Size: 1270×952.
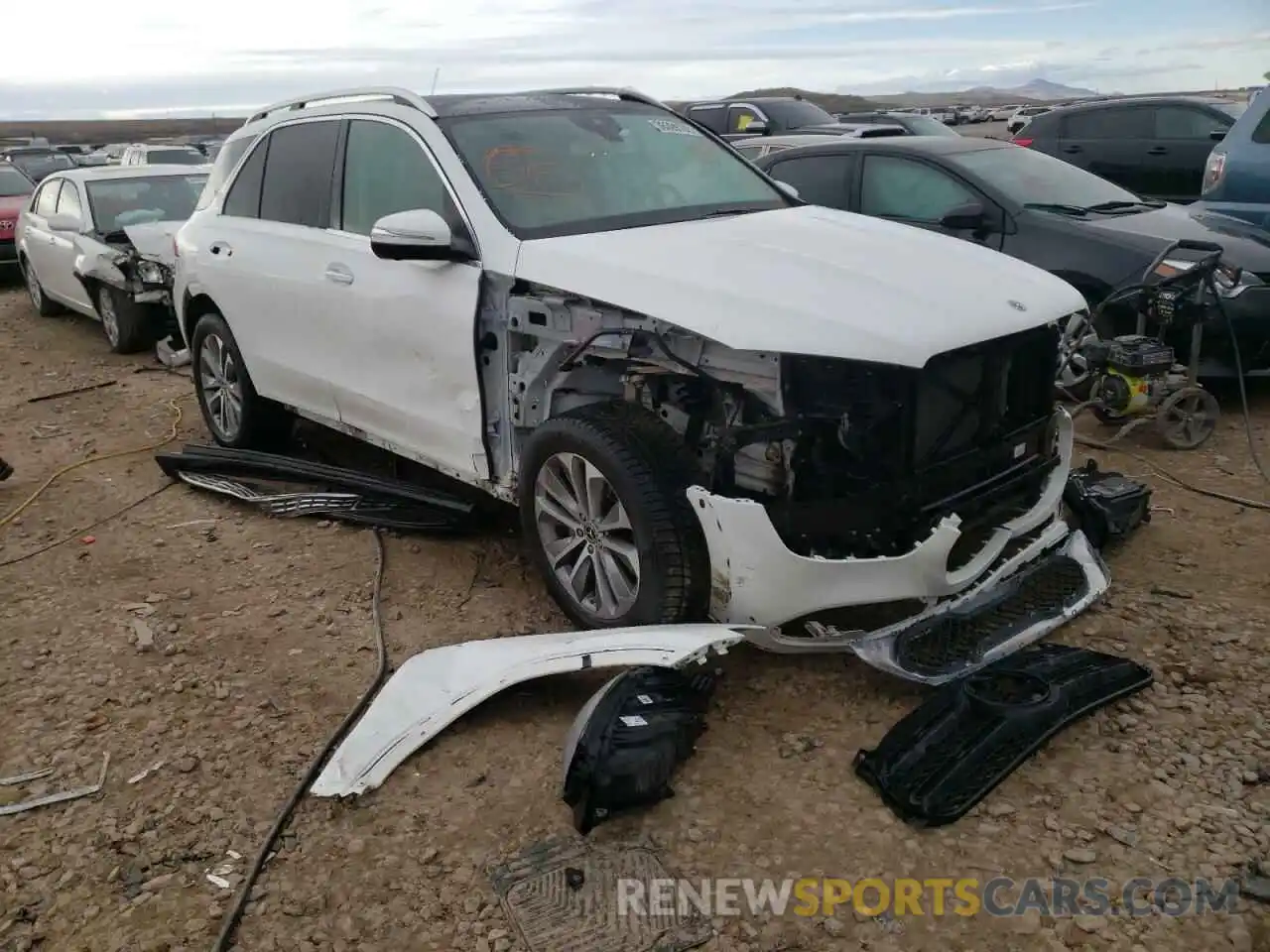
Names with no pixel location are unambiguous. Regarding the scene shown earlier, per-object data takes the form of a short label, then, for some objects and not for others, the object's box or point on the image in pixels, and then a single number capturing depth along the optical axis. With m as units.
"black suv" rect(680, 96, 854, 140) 15.37
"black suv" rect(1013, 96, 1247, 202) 11.18
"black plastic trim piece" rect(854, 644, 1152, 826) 2.92
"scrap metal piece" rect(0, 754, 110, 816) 3.13
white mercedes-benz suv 3.32
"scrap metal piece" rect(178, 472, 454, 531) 4.95
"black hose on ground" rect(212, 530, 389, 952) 2.65
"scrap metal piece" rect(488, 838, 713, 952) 2.54
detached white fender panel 3.18
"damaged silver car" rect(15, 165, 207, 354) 9.00
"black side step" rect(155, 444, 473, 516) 5.02
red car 13.34
